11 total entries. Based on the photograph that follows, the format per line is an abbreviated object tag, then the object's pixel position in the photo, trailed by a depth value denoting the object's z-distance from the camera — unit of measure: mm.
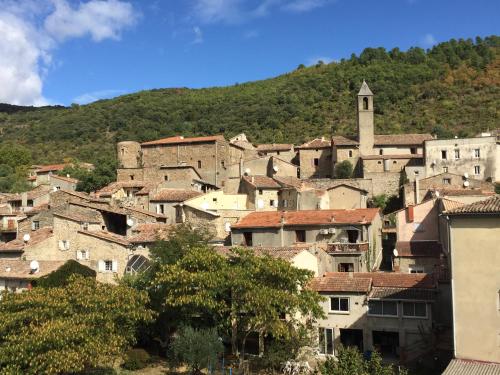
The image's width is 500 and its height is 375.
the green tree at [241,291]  23031
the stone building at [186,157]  57312
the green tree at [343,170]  56688
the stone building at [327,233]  32906
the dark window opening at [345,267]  32750
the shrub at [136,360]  25219
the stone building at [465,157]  51719
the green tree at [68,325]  18188
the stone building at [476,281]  18656
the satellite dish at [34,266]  31394
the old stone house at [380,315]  25031
